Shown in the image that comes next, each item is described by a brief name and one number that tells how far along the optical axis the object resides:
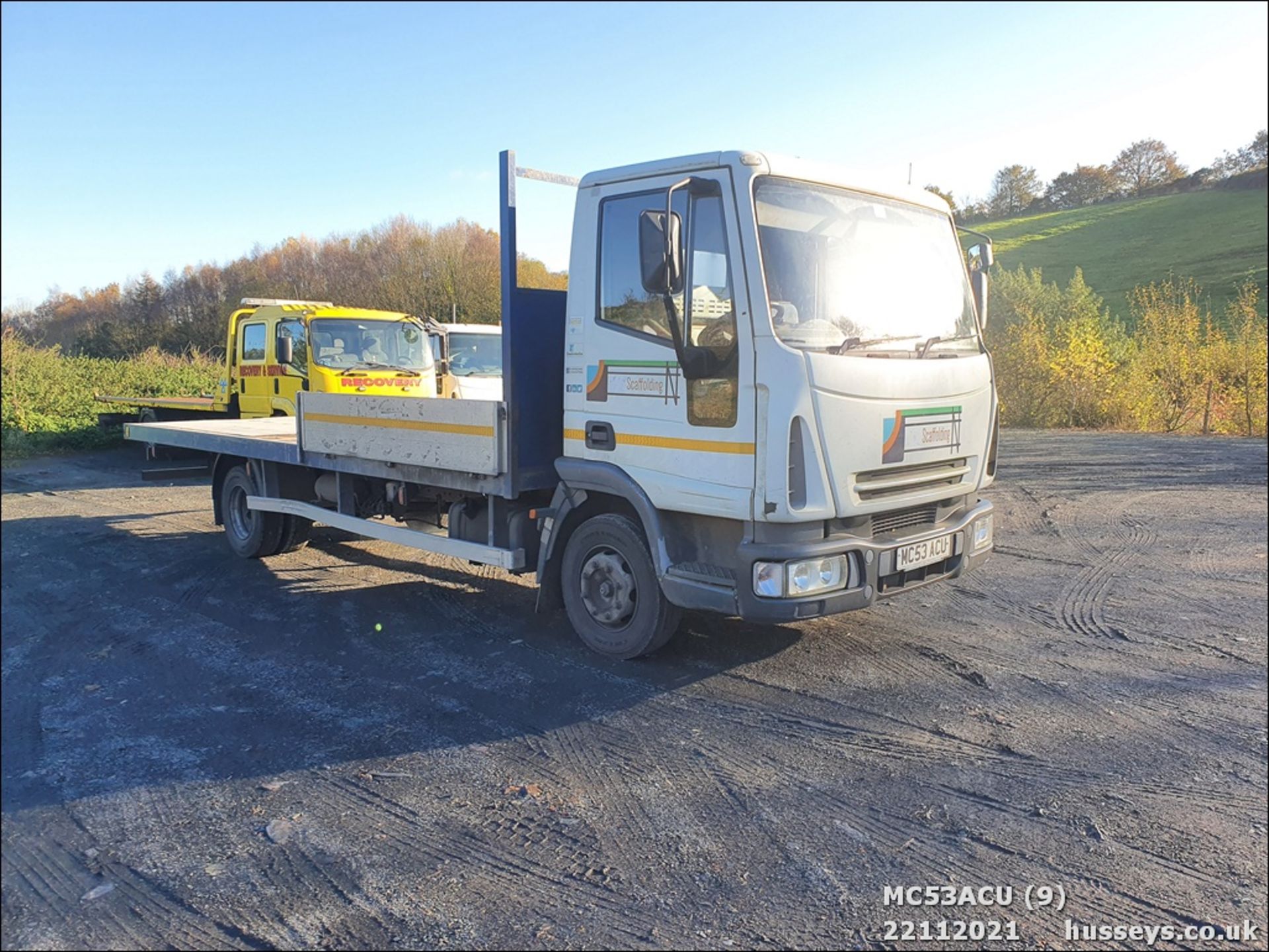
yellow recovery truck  10.09
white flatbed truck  4.09
